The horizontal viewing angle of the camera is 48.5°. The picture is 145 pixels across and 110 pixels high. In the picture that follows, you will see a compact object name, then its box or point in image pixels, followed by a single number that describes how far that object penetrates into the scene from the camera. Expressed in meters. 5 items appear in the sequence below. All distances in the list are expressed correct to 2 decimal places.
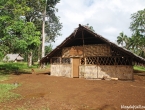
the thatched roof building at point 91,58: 15.27
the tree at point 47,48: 55.91
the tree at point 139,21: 33.20
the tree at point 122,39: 47.38
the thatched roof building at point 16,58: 56.34
